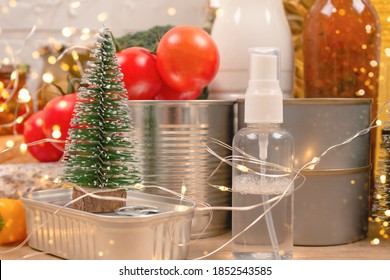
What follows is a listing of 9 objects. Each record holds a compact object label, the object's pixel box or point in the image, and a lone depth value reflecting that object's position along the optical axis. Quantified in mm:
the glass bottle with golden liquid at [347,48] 802
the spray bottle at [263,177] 694
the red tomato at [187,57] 765
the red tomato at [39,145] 854
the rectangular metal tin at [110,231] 665
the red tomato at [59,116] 804
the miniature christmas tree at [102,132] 690
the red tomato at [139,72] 777
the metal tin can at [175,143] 753
